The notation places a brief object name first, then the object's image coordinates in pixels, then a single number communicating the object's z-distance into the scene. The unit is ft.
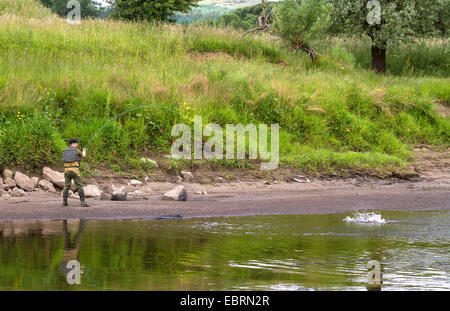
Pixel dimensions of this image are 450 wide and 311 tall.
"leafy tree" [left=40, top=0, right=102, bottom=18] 154.33
